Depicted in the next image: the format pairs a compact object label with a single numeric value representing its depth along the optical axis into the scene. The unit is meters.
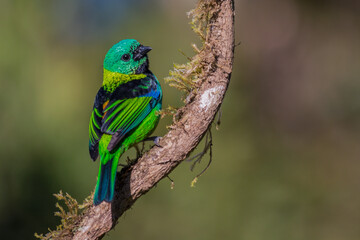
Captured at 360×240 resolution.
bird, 7.19
